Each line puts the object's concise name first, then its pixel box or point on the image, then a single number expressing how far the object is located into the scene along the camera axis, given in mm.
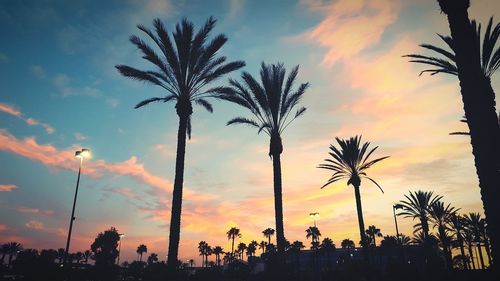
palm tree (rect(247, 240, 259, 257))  115938
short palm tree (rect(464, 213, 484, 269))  57688
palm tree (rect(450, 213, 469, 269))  59125
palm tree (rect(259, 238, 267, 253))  120419
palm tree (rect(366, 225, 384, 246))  94662
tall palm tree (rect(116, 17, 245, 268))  19656
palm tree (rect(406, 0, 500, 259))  8766
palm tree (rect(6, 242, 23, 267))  95938
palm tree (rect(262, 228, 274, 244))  113375
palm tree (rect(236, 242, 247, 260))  128875
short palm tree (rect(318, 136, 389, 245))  33219
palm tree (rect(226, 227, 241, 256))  121562
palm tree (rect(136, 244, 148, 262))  130625
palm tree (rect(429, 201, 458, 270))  51297
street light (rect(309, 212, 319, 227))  36594
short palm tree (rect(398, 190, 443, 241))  49500
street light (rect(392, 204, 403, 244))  49938
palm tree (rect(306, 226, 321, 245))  97644
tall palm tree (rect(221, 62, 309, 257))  23906
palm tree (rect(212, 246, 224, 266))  135812
